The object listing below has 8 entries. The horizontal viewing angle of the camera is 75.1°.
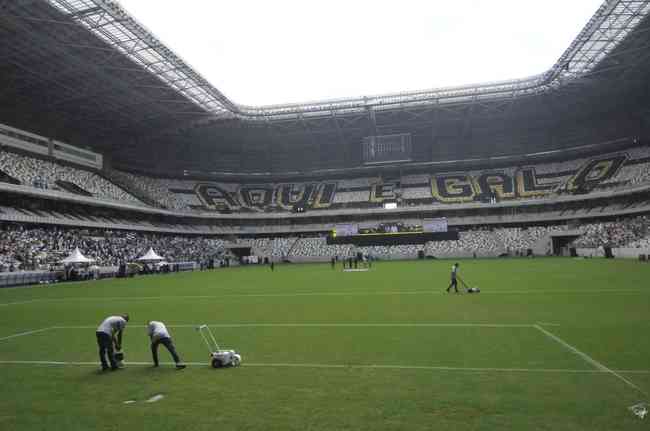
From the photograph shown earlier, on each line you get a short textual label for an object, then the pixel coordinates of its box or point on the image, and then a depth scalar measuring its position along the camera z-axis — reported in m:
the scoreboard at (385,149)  68.44
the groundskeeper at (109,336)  8.25
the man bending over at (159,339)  8.12
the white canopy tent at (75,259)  34.33
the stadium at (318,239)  6.51
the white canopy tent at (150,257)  41.75
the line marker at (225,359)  8.10
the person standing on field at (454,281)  19.17
